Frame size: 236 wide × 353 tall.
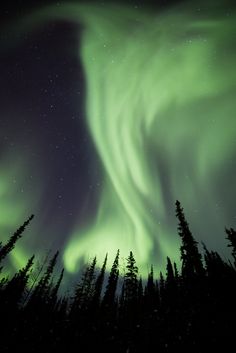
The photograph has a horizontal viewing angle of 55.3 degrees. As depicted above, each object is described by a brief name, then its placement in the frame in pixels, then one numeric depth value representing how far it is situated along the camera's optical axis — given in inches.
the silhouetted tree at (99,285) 2160.4
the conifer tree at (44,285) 2336.5
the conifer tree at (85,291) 2262.1
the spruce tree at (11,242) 1828.5
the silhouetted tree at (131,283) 1906.6
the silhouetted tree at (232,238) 1743.4
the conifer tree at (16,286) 1995.6
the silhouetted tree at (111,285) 2070.3
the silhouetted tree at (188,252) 1186.0
